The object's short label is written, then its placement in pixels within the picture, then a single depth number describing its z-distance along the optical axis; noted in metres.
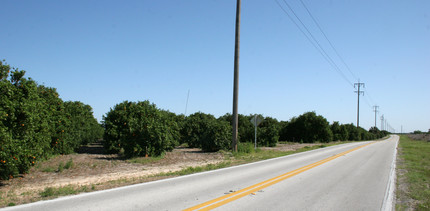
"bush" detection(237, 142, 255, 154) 20.68
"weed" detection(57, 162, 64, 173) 11.06
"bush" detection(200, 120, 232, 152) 20.84
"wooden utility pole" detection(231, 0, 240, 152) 19.59
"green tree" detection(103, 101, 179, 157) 15.48
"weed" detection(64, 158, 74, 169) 11.65
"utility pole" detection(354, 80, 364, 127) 70.55
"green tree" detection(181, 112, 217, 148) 24.81
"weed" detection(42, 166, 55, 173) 11.12
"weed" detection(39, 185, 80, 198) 7.13
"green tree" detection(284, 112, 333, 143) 48.91
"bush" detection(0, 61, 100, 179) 7.97
